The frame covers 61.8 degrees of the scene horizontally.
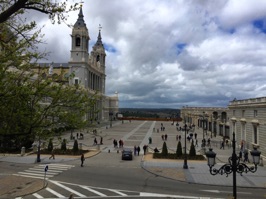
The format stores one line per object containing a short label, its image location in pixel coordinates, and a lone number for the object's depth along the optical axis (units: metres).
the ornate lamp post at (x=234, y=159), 9.24
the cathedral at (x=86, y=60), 68.79
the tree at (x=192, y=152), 26.39
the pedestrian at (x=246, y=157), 23.99
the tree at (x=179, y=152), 26.32
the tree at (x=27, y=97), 7.44
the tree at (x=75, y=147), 27.91
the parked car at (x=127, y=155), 24.95
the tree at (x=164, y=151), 26.48
